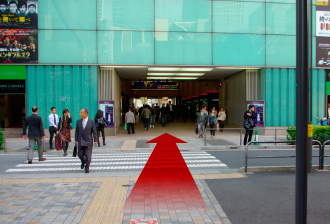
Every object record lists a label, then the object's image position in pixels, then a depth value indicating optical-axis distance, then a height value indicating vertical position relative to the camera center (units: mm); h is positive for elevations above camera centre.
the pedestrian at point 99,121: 13953 -729
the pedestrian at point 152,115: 23566 -817
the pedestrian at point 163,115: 25094 -832
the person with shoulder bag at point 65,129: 11328 -889
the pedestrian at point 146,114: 21094 -626
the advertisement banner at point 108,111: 18141 -345
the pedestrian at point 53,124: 12828 -789
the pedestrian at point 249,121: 13758 -753
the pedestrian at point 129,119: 18808 -870
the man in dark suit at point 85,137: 8156 -854
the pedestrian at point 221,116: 20391 -764
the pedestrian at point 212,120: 16906 -857
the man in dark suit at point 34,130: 9547 -780
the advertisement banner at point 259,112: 19250 -478
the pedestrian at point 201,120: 17141 -860
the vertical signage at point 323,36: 19500 +4396
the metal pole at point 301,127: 2988 -225
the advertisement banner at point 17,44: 17484 +3556
